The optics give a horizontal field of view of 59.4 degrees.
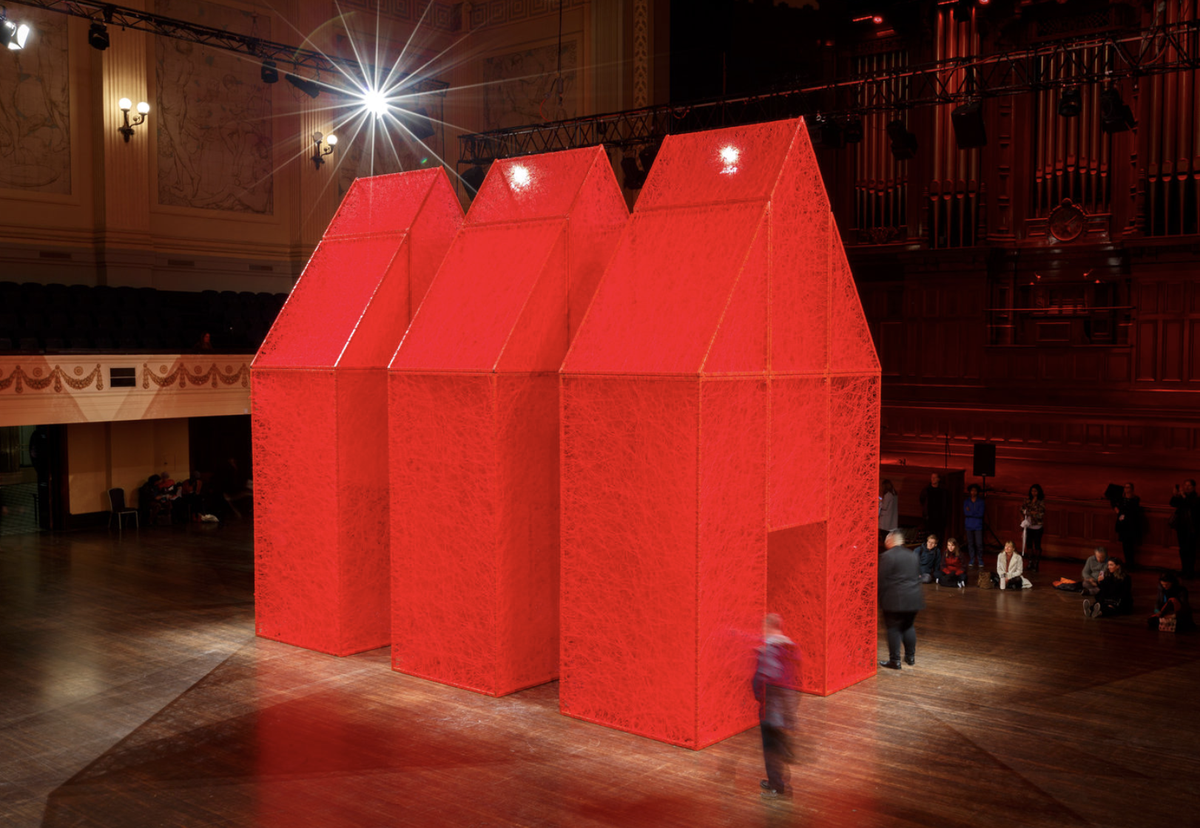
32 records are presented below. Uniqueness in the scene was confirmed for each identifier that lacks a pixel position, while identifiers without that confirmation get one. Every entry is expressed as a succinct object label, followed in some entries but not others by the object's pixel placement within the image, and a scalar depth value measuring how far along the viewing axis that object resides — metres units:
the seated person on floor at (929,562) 12.20
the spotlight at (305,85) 15.22
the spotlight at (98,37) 13.89
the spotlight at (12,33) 11.93
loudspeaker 13.10
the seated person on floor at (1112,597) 10.48
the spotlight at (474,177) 16.71
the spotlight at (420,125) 17.36
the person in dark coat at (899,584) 8.52
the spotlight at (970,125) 12.34
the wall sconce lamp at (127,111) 15.70
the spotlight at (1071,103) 12.14
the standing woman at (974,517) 12.77
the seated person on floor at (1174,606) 9.91
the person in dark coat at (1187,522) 11.94
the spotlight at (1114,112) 11.76
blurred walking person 6.19
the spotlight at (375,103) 18.84
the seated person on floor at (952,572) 12.08
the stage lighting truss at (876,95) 11.33
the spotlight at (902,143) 13.52
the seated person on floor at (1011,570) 11.79
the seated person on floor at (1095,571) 10.81
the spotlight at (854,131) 13.44
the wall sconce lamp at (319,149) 18.42
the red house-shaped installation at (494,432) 8.07
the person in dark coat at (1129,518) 12.27
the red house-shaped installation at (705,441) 7.03
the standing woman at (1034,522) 12.70
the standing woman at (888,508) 12.39
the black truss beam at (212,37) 13.48
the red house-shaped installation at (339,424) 9.27
